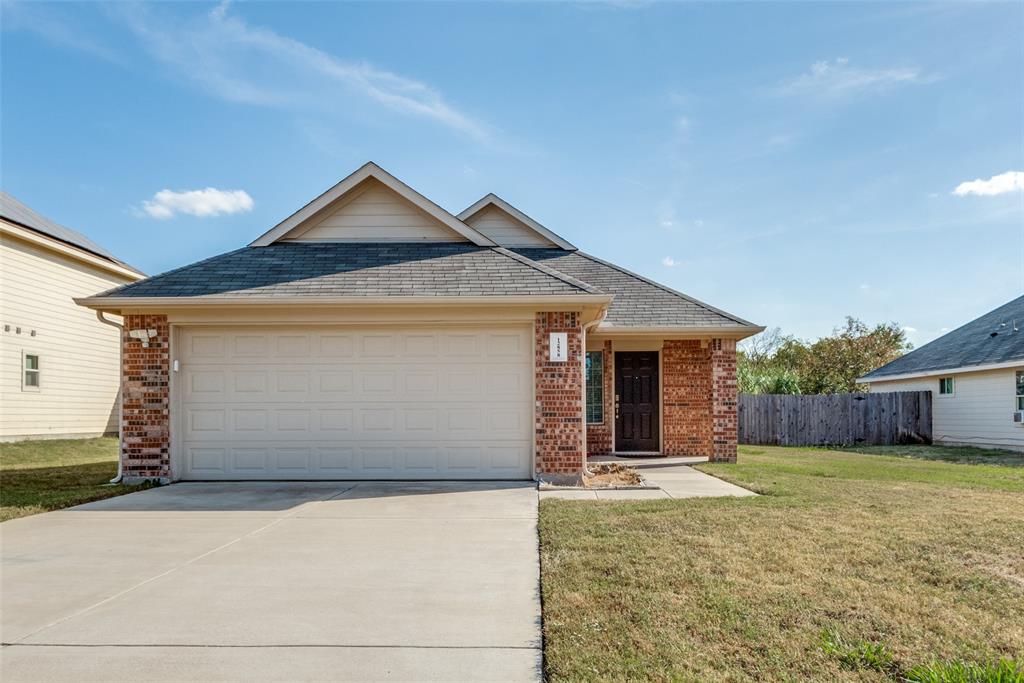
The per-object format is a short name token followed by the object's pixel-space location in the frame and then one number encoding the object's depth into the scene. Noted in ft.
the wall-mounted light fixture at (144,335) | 32.40
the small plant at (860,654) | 10.85
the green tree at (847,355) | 103.97
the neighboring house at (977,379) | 57.93
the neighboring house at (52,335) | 53.78
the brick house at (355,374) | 31.68
